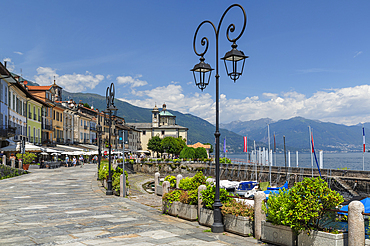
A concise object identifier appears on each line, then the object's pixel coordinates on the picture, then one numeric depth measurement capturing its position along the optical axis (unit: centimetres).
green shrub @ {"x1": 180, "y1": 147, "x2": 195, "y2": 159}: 8172
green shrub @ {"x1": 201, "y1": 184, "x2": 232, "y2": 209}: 1045
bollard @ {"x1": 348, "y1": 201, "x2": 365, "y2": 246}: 666
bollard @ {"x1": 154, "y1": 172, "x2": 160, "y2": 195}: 2652
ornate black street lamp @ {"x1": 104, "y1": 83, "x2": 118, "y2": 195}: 1967
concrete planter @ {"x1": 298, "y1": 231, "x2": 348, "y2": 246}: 693
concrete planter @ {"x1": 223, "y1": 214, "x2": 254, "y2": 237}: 918
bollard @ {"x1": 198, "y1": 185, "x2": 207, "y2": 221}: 1095
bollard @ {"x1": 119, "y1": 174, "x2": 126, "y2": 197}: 1905
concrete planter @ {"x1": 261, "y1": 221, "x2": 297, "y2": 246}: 782
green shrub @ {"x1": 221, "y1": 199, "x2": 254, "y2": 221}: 933
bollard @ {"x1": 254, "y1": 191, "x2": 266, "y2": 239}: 878
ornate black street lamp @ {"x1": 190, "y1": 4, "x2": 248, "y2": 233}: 955
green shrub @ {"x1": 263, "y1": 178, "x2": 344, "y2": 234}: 738
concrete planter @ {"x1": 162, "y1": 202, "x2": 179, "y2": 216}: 1233
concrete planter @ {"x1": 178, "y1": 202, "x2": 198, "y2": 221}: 1141
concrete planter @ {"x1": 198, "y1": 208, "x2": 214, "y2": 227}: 1041
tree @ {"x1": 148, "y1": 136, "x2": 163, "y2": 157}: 11019
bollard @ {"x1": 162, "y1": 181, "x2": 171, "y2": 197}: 1511
